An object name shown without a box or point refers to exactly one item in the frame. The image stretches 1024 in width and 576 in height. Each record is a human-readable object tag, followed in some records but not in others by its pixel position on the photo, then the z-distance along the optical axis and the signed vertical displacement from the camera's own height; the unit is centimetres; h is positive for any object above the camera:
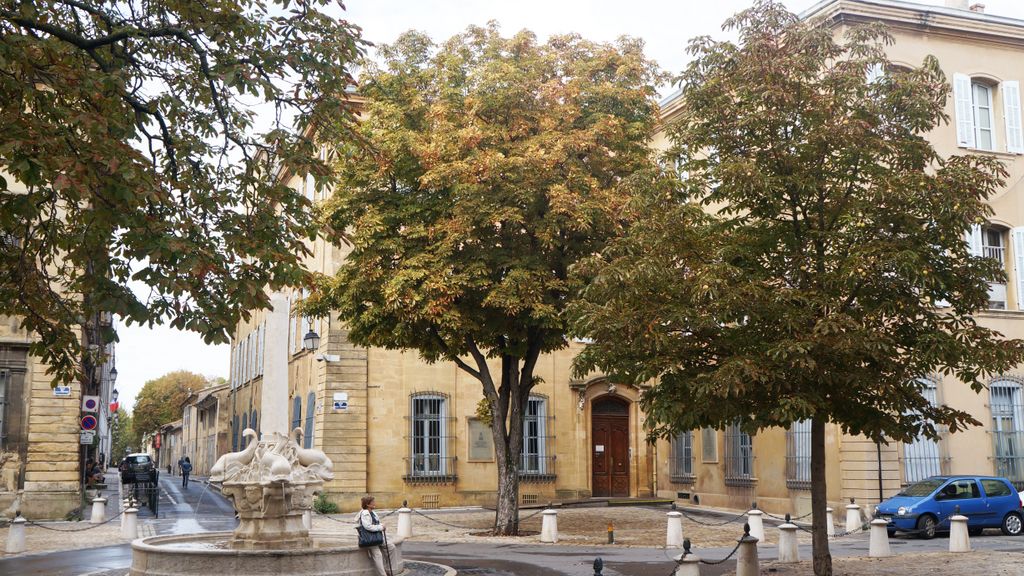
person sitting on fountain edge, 1330 -124
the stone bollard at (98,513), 2512 -205
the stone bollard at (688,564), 1185 -159
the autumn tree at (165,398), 10100 +308
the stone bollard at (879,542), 1686 -191
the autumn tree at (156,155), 937 +275
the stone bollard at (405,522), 2128 -196
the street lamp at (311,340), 2683 +232
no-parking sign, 2553 +63
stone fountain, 1302 -122
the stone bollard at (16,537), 1900 -201
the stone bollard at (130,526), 2147 -205
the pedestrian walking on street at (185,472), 4540 -191
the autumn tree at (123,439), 12850 -126
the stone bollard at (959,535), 1739 -188
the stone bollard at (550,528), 2014 -199
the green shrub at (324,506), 2880 -219
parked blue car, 2086 -165
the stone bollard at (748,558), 1316 -170
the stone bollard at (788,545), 1579 -183
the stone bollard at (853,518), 2173 -195
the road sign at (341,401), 2958 +78
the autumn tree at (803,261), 1301 +219
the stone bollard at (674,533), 1877 -196
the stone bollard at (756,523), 1895 -180
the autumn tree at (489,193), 2038 +479
